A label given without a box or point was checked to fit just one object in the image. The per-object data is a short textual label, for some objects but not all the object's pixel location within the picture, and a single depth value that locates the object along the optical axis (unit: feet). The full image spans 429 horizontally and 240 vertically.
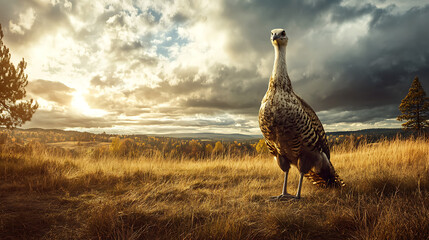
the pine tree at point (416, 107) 73.10
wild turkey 12.99
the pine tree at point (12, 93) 43.49
